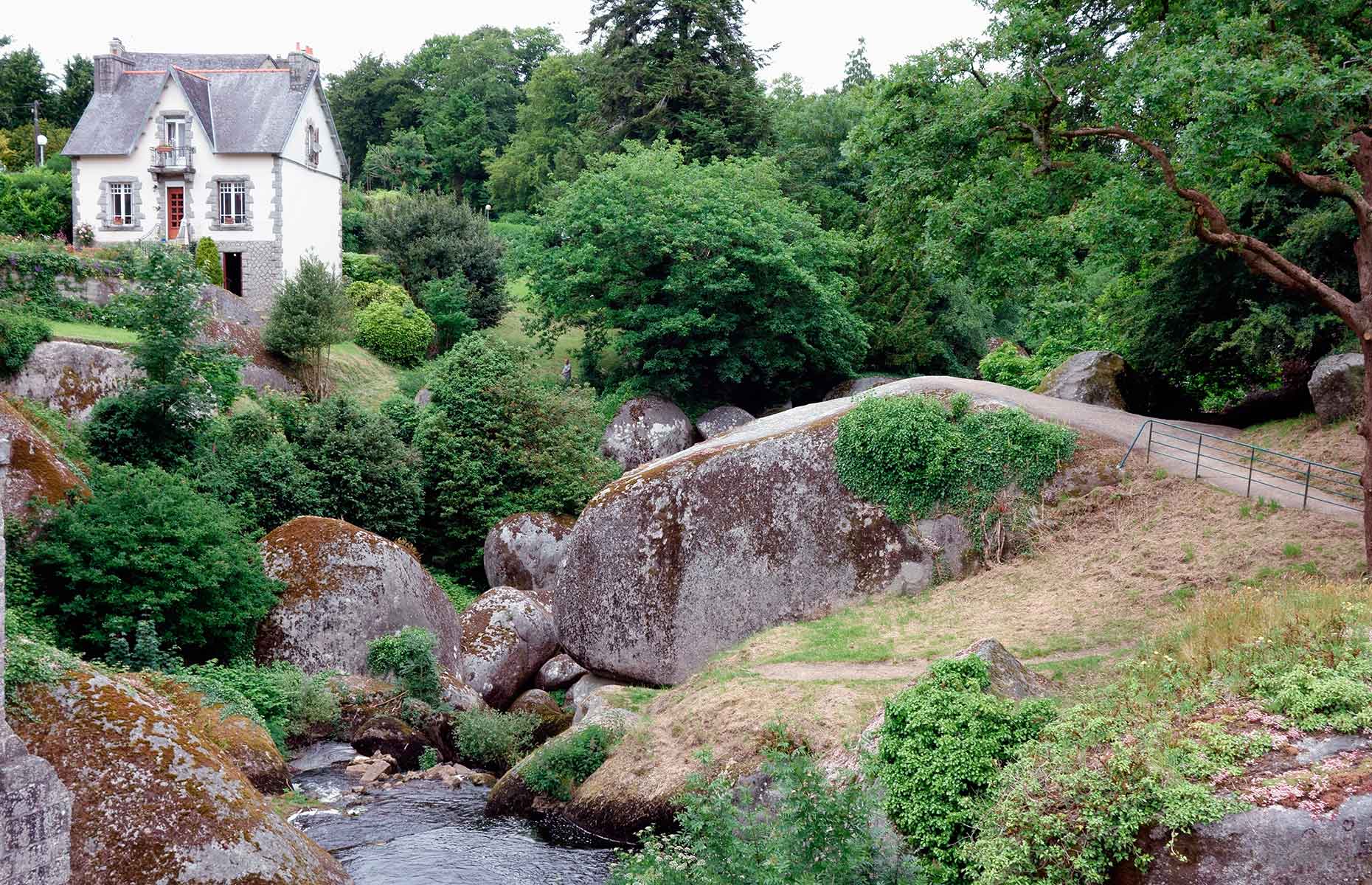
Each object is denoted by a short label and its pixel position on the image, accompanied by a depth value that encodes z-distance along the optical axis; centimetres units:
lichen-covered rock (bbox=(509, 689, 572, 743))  1902
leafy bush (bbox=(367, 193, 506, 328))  4275
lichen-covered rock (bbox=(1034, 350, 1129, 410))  2123
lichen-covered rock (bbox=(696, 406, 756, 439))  3359
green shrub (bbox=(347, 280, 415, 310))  4078
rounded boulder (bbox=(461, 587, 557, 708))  2142
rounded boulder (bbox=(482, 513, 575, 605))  2603
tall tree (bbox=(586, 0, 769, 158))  4094
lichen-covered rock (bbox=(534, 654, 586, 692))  2186
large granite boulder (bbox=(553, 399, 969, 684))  1667
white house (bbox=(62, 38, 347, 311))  4097
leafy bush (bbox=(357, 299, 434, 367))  3941
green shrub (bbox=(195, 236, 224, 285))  3864
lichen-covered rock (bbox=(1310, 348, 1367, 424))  1677
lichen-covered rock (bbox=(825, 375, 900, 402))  3534
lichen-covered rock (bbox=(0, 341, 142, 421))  2439
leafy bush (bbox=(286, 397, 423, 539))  2484
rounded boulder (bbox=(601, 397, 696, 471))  3288
